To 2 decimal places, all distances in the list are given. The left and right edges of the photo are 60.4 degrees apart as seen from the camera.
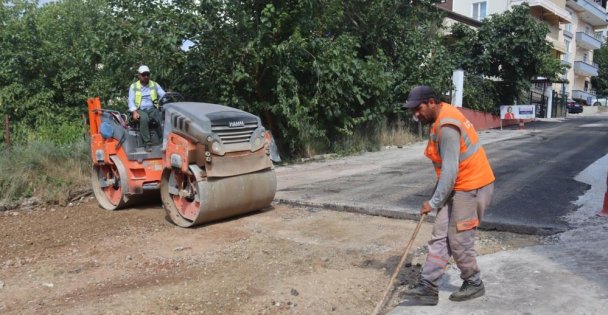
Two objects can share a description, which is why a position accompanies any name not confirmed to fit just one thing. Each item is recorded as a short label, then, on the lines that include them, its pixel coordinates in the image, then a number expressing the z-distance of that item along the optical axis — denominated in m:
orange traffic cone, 6.19
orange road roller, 6.23
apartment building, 38.16
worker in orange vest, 3.76
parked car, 39.99
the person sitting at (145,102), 7.31
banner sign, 21.91
